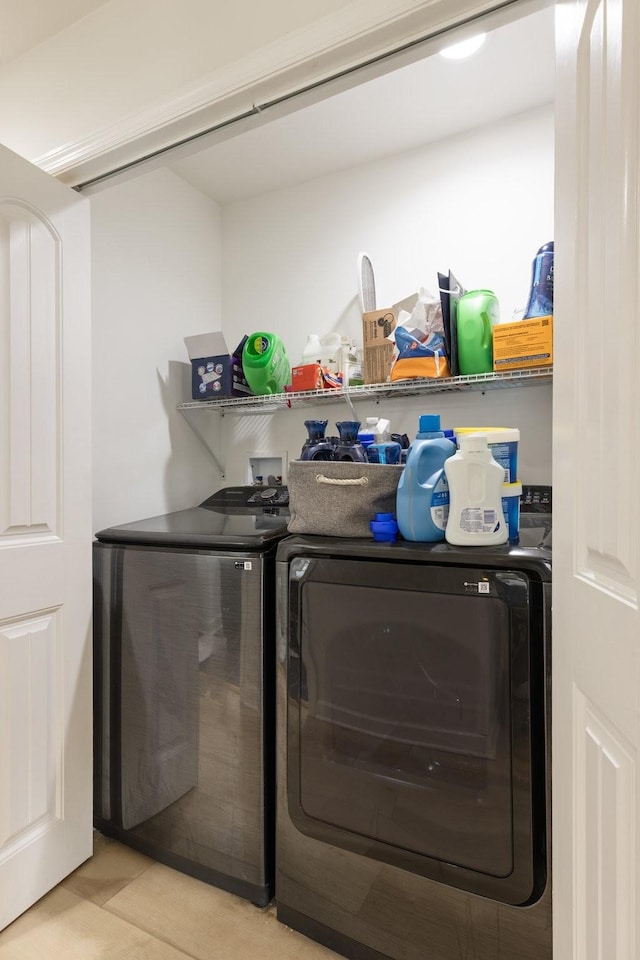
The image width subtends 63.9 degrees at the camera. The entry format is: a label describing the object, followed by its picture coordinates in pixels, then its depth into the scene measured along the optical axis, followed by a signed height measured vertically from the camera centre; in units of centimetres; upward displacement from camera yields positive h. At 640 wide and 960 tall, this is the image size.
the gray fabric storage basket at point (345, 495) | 140 -6
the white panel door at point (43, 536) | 139 -18
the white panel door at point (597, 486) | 61 -2
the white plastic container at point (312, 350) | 219 +53
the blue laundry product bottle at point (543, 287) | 164 +60
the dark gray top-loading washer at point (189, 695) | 143 -66
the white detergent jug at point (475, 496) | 122 -5
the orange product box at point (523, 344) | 159 +41
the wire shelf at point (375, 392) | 172 +32
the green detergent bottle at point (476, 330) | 173 +49
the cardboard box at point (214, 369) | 221 +46
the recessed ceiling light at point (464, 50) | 165 +138
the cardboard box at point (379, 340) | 198 +53
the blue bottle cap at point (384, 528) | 133 -14
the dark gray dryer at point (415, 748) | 111 -65
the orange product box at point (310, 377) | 203 +39
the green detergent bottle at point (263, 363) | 215 +47
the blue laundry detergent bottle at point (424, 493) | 130 -5
